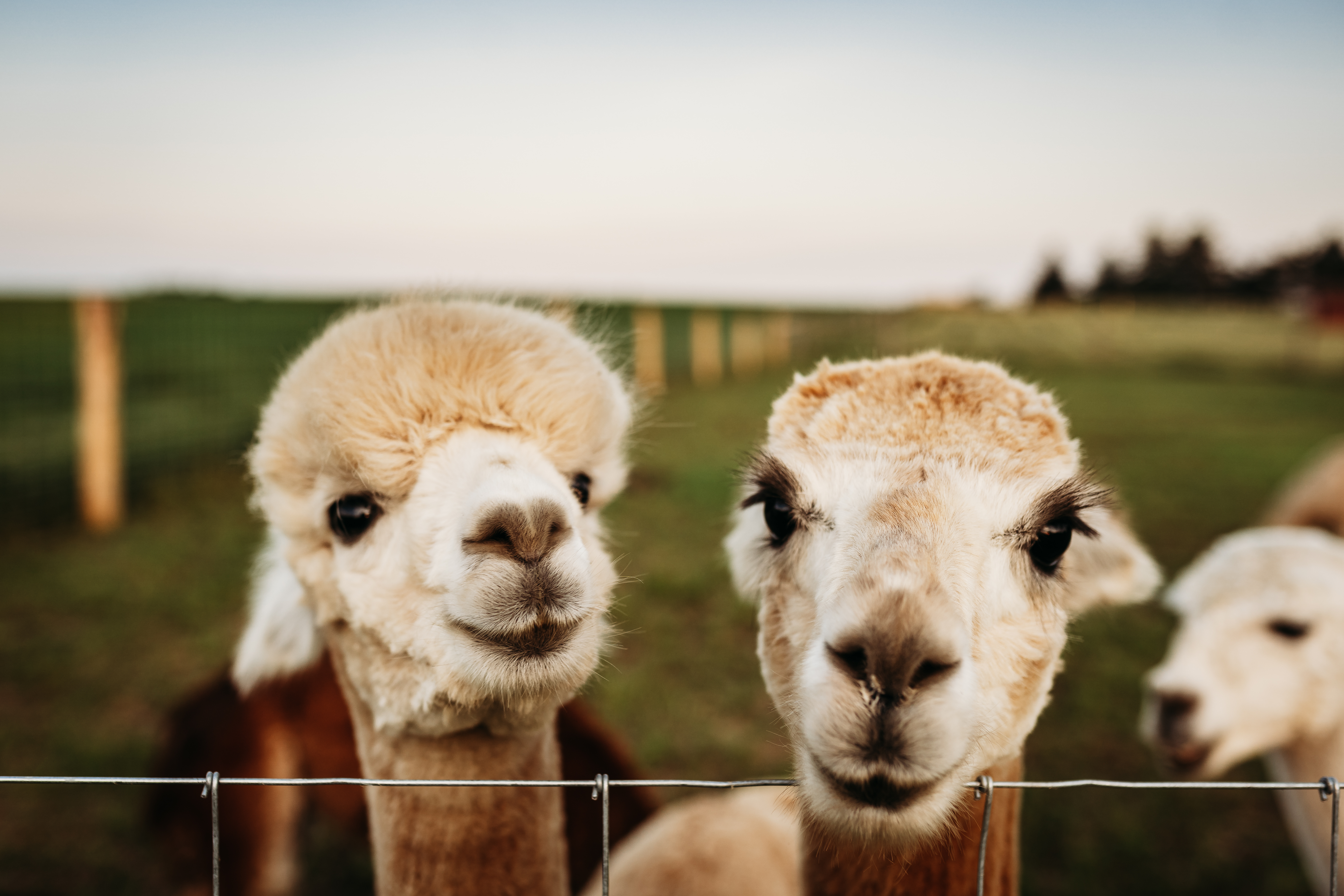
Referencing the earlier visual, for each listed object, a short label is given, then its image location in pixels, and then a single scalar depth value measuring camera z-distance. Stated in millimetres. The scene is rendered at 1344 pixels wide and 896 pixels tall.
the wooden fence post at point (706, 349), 21609
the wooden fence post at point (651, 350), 17531
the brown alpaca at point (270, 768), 2834
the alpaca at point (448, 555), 1445
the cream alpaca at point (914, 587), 1149
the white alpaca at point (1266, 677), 2607
